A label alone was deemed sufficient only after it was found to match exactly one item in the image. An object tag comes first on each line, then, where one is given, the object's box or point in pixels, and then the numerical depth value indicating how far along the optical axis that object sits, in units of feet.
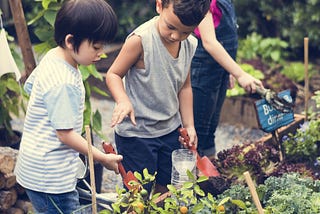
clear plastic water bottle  10.47
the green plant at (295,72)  21.75
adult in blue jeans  12.32
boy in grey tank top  10.24
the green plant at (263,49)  22.78
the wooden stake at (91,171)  8.44
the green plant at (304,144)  13.14
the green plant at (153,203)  8.90
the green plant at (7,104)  13.46
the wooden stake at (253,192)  7.99
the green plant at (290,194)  9.67
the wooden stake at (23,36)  12.58
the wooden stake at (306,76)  13.20
